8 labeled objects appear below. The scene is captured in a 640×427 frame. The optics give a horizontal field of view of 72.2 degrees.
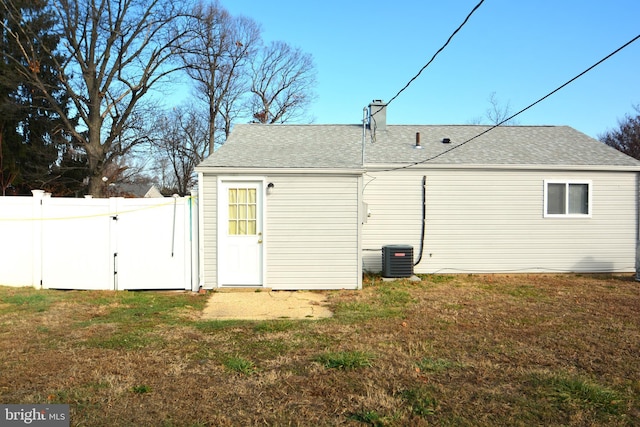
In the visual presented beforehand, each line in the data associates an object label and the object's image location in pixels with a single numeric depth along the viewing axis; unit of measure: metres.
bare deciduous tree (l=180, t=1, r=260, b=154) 30.00
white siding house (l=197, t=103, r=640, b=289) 10.91
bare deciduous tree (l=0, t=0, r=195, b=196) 20.94
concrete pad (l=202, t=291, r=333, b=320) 7.03
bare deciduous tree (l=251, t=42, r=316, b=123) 34.31
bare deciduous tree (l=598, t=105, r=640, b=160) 29.98
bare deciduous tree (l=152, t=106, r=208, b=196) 34.47
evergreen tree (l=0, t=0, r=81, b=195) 20.94
